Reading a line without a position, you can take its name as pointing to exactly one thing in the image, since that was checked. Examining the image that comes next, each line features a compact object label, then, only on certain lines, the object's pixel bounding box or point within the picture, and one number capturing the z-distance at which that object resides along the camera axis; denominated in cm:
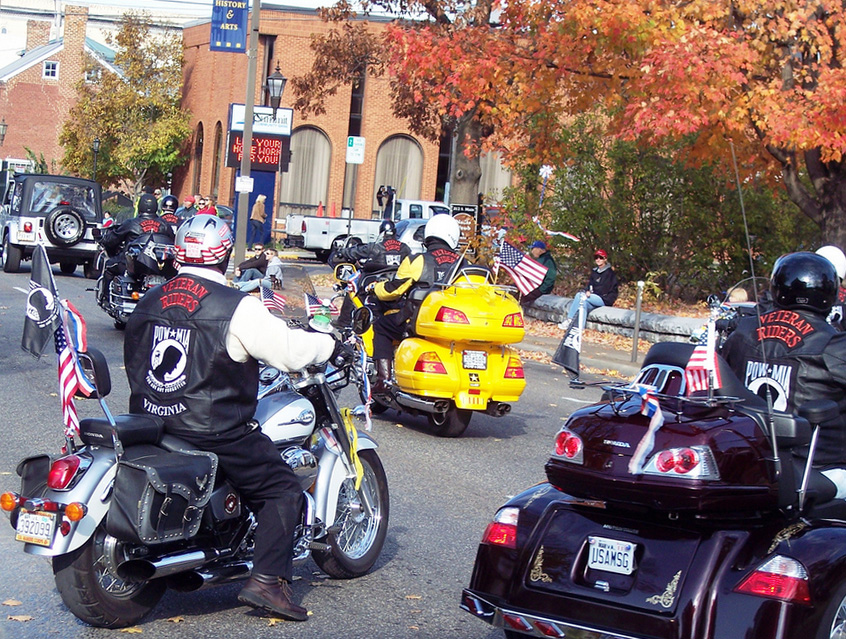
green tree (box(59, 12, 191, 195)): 5450
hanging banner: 2572
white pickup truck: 3675
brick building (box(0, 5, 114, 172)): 6769
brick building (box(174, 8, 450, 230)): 5116
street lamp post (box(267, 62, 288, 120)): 2973
